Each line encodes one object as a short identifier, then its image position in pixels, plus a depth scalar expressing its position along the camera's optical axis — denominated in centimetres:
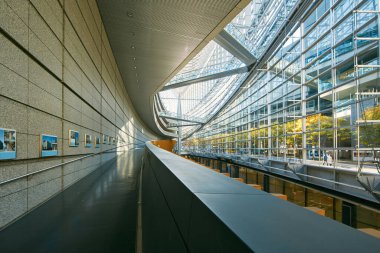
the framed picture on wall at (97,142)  1136
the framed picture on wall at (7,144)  374
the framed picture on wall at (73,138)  726
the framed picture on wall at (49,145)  528
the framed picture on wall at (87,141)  922
